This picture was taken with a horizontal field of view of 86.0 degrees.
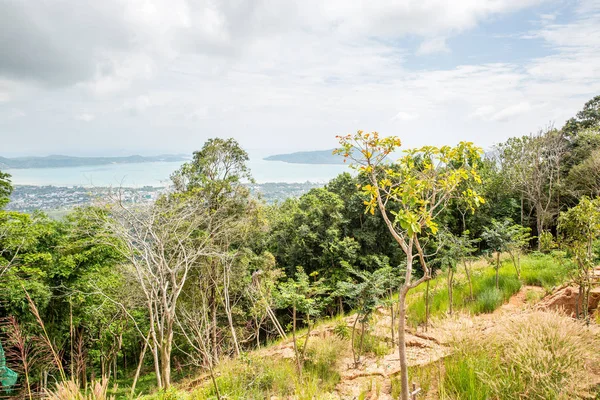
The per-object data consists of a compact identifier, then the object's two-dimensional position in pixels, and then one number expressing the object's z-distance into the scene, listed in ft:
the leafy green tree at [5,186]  35.08
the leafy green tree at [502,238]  22.80
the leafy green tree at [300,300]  15.80
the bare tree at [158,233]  20.79
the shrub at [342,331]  19.19
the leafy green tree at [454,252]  20.74
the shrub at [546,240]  18.56
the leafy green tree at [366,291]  15.68
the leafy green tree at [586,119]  61.11
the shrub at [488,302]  20.98
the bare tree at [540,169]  51.06
